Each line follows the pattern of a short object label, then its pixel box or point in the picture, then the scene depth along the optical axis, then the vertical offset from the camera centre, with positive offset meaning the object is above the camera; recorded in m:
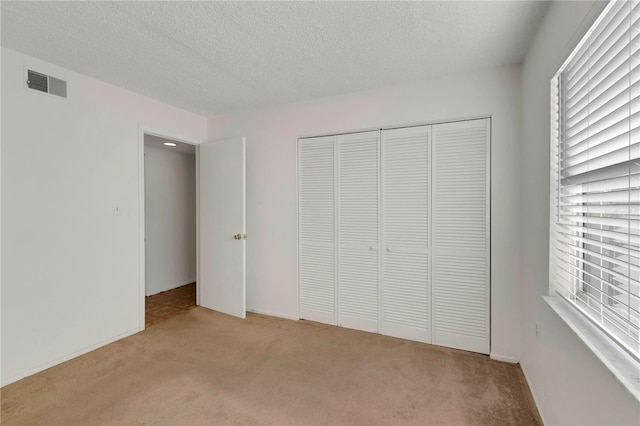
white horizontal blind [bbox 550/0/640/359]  0.99 +0.16
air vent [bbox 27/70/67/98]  2.28 +1.00
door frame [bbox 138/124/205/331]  3.07 -0.09
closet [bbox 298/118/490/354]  2.59 -0.21
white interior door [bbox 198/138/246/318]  3.44 -0.20
